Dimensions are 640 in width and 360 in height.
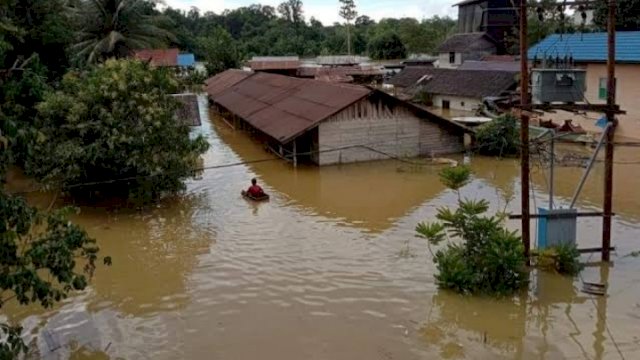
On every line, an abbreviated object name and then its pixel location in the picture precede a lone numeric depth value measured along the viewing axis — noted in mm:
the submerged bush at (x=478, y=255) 11188
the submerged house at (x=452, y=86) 35938
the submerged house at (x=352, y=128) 22781
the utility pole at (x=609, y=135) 11430
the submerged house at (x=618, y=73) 25109
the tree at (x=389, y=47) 77500
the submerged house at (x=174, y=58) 51306
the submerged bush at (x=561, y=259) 12164
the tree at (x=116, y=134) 16562
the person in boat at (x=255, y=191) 18572
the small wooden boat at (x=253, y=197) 18594
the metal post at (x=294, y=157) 23172
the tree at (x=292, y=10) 116650
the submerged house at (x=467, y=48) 56094
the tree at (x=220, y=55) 59875
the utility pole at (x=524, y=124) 11711
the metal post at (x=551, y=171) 12412
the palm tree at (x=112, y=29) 27772
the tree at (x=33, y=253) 6602
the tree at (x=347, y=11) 90438
